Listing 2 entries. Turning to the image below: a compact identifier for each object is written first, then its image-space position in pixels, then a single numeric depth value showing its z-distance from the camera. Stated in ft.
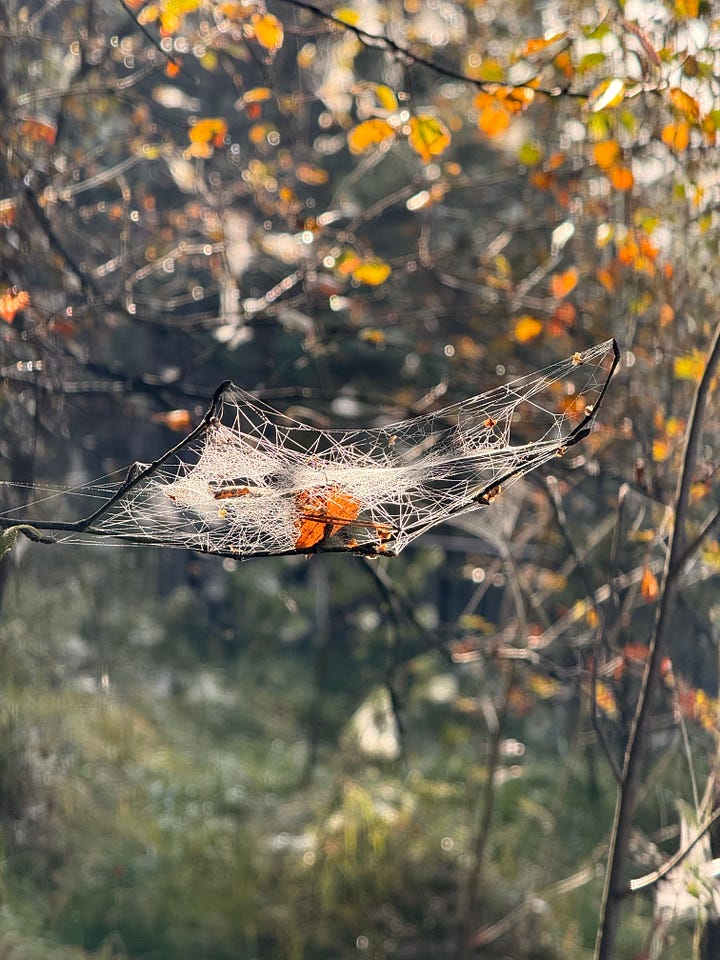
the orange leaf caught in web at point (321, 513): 5.55
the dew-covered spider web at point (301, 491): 5.14
